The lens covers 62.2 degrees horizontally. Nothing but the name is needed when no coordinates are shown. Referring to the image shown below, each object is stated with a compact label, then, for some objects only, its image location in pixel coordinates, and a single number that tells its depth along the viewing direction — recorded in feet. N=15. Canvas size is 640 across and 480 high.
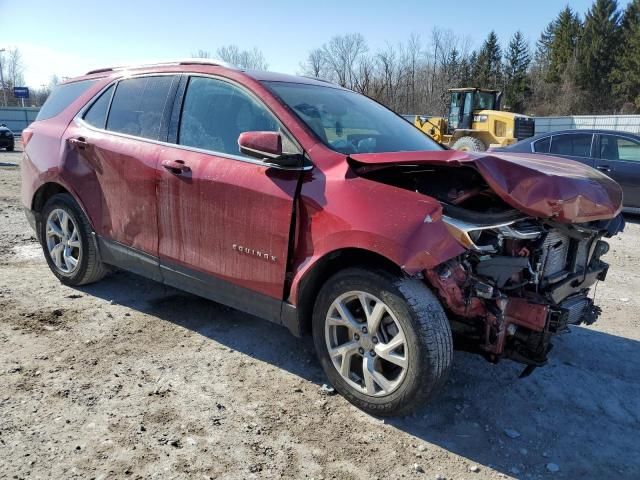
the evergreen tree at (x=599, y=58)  200.64
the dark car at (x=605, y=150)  29.73
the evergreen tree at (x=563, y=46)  213.87
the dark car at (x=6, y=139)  76.33
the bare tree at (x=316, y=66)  225.05
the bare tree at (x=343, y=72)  216.33
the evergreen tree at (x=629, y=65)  188.24
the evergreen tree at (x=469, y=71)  228.63
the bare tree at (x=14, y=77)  236.32
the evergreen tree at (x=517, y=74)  221.66
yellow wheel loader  60.34
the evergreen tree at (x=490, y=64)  232.32
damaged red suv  9.06
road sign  166.81
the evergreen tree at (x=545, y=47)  234.79
